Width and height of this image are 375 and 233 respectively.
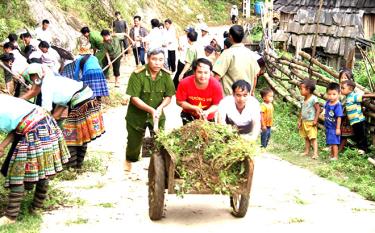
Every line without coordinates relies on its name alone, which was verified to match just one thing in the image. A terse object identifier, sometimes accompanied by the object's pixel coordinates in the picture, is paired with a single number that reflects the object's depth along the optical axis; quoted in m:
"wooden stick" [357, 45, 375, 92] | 10.56
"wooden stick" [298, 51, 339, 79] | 12.22
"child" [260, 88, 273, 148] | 10.30
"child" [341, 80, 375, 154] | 9.73
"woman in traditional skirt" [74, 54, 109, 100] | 8.87
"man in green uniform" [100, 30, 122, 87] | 15.17
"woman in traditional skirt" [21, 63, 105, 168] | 6.67
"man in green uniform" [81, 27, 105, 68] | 14.98
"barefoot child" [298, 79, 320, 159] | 9.97
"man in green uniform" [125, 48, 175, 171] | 7.76
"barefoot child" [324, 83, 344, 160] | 9.66
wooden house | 20.56
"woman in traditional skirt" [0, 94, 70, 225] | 5.82
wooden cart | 6.07
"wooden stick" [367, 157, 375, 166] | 9.15
